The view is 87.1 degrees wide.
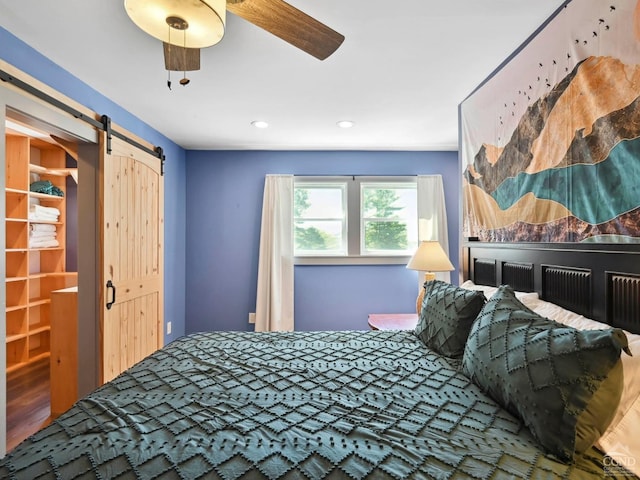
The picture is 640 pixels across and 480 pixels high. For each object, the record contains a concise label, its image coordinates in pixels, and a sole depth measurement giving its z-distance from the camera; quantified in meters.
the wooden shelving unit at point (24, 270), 3.69
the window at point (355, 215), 4.12
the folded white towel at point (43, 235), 3.91
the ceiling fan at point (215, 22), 1.13
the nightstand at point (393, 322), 2.80
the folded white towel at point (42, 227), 3.95
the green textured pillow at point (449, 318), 1.68
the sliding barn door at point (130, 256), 2.50
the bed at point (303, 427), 0.85
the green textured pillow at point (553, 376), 0.90
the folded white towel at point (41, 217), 3.85
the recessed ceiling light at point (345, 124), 3.14
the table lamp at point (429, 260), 2.81
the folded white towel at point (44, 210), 3.90
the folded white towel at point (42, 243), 3.90
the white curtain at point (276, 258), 3.93
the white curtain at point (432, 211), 4.04
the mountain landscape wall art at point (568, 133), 1.18
